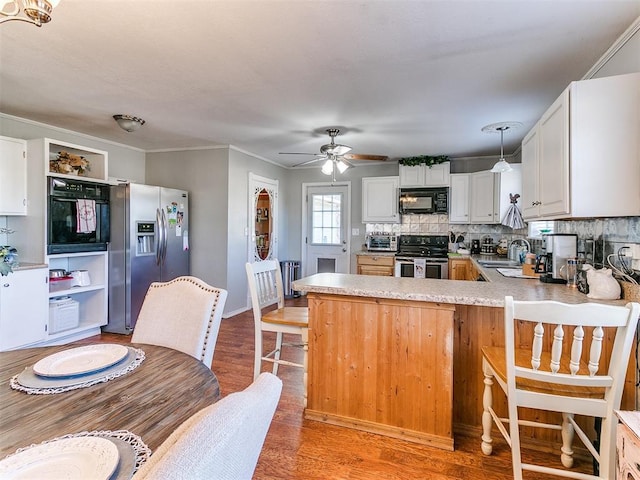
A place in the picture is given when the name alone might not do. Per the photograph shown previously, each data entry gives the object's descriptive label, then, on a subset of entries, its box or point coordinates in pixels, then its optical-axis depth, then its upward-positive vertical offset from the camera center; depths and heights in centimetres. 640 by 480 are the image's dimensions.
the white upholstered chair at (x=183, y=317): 152 -39
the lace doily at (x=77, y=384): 102 -48
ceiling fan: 375 +92
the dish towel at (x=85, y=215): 361 +21
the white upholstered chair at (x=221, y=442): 41 -28
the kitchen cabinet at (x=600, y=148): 167 +46
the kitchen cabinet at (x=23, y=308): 298 -69
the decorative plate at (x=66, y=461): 66 -47
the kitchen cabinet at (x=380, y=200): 543 +60
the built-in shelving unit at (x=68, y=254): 335 -3
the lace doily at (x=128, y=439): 73 -48
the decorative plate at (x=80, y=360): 112 -46
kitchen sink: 371 -31
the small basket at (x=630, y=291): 176 -29
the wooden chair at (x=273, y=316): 227 -58
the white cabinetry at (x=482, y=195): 429 +60
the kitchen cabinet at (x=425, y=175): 513 +96
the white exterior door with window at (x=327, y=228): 608 +14
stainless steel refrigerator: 389 -15
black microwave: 510 +56
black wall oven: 339 +20
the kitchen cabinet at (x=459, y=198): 506 +59
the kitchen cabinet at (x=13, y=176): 319 +57
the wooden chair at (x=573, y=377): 130 -59
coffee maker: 244 -13
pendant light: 354 +122
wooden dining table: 82 -48
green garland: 513 +119
